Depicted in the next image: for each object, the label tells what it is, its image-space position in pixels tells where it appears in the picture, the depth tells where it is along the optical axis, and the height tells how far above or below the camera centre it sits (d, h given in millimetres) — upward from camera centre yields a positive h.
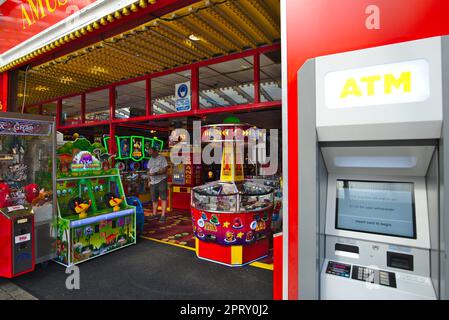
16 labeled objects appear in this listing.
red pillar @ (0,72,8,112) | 4465 +1258
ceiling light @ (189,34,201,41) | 3630 +1734
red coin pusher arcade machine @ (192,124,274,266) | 3631 -780
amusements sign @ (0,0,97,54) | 2963 +1881
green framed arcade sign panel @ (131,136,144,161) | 7007 +451
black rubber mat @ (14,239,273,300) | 2863 -1372
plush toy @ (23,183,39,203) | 3455 -345
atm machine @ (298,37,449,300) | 1122 -48
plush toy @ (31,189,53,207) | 3491 -436
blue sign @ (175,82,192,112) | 4750 +1202
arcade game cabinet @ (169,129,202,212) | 7461 -331
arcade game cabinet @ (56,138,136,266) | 3580 -627
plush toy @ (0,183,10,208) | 3197 -350
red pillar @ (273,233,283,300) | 1684 -648
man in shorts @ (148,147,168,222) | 6039 -235
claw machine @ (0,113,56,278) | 3104 -345
